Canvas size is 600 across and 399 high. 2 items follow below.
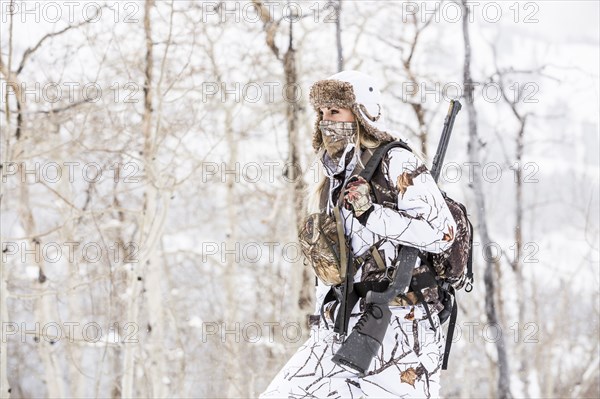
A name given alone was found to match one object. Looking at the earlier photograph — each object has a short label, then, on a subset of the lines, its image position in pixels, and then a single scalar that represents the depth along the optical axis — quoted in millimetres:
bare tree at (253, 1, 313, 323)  16906
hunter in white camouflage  4609
